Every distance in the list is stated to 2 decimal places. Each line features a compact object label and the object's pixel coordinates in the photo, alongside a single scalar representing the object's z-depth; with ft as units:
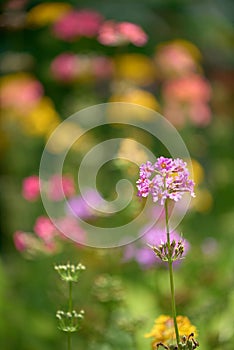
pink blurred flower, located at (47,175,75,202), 7.53
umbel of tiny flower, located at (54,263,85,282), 4.83
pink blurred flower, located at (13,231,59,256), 6.77
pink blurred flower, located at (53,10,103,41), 11.28
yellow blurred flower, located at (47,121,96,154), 11.40
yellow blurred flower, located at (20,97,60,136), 12.23
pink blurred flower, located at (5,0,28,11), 12.15
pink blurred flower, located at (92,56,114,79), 11.57
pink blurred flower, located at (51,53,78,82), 11.77
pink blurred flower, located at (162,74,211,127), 12.33
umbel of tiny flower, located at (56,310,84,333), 4.69
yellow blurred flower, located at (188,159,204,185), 9.77
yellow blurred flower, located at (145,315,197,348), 4.85
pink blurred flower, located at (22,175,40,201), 7.43
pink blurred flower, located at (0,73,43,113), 12.47
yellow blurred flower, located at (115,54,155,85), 12.50
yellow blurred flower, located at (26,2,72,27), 12.21
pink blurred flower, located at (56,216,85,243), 7.39
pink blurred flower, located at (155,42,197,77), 12.98
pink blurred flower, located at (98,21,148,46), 7.74
